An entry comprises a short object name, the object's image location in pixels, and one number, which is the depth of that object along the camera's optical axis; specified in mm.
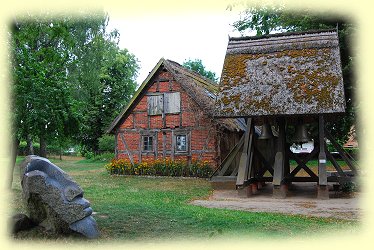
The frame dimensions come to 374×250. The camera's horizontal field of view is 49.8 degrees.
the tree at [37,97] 11812
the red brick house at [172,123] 21609
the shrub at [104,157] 34625
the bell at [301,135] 13979
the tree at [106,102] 38219
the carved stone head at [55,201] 6836
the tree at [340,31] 16719
